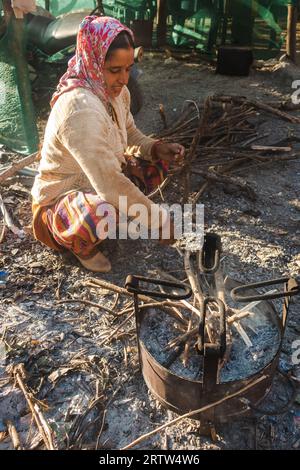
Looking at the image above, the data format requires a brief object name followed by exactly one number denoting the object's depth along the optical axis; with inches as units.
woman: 93.7
